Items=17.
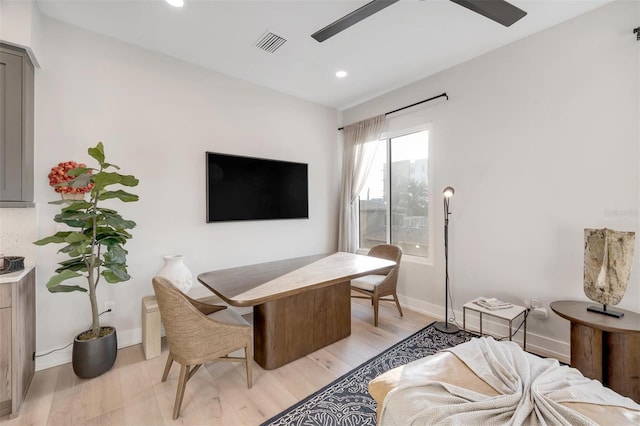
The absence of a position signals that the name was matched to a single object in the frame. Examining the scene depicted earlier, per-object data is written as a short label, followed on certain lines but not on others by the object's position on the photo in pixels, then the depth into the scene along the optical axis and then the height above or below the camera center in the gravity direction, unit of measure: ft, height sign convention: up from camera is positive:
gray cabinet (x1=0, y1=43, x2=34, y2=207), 6.28 +2.08
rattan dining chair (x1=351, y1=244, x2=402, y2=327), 9.92 -2.69
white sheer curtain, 13.04 +2.18
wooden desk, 6.93 -2.62
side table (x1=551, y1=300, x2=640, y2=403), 5.83 -3.04
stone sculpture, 6.15 -1.23
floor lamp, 9.41 -2.08
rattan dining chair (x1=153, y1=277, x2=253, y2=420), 5.69 -2.67
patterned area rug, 5.65 -4.28
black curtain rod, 10.32 +4.48
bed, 3.29 -2.46
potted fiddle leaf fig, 6.49 -0.85
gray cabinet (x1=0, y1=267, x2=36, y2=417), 5.64 -2.75
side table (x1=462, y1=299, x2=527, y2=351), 7.41 -2.80
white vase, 8.09 -1.79
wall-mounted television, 10.30 +1.04
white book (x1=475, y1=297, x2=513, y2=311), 7.97 -2.74
